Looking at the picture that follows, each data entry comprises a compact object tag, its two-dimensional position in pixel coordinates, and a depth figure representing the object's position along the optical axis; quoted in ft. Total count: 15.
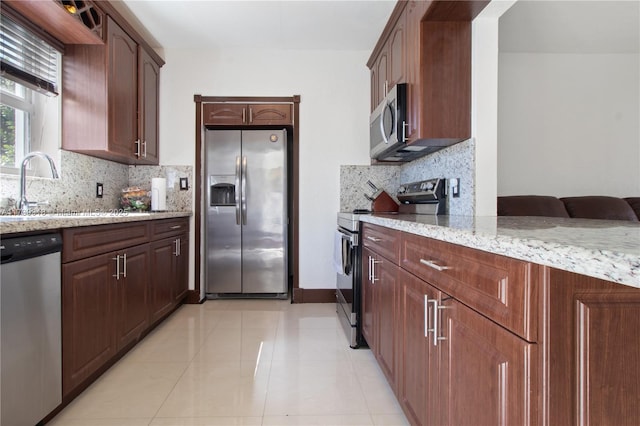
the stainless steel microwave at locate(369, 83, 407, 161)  7.23
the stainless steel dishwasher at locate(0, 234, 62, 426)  3.77
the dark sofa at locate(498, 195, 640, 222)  8.69
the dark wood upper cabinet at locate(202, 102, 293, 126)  10.78
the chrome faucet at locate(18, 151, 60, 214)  5.58
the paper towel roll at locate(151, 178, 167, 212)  10.14
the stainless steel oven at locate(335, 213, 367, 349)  7.29
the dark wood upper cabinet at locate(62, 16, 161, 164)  7.88
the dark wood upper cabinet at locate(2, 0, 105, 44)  6.29
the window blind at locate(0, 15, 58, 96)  6.37
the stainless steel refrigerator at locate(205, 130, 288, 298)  10.74
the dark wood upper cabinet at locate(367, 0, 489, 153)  6.37
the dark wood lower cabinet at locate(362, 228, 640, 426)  1.90
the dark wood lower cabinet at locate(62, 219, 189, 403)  4.92
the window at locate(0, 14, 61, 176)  6.53
